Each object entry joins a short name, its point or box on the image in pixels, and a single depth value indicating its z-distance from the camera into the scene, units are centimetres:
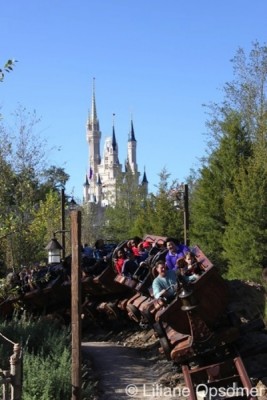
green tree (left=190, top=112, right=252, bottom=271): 2756
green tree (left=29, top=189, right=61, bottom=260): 1372
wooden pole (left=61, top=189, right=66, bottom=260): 2152
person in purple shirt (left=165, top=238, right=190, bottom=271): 1160
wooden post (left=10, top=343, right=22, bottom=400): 641
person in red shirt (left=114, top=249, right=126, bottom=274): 1420
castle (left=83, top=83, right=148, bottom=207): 12444
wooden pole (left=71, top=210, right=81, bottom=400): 782
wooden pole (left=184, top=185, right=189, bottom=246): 1938
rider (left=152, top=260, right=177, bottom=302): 1066
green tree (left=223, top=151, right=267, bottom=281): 2264
